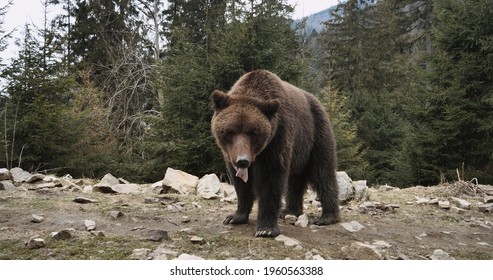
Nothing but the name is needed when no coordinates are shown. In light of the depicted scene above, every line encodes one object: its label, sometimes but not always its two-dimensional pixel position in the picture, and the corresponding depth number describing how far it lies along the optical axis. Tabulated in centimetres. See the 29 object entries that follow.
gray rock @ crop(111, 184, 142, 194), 699
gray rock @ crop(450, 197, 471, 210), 681
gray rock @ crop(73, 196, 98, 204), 564
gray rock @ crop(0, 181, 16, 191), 634
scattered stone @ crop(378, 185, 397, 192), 844
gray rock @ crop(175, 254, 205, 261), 350
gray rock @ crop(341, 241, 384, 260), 387
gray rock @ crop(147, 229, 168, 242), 409
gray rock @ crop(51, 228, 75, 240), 396
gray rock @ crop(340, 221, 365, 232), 504
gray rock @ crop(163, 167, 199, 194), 730
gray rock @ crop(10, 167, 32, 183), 734
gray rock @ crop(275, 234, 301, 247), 416
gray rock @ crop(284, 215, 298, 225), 528
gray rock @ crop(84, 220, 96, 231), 438
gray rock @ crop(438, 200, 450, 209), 663
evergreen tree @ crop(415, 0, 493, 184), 1170
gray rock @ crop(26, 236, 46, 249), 375
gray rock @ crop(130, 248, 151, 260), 363
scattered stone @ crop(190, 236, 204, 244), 409
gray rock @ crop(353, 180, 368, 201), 704
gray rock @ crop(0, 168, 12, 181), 729
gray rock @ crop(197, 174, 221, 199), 720
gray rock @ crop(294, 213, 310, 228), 515
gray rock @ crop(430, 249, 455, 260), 419
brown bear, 432
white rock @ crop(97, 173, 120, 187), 786
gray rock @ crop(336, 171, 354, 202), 688
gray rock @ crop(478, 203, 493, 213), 659
